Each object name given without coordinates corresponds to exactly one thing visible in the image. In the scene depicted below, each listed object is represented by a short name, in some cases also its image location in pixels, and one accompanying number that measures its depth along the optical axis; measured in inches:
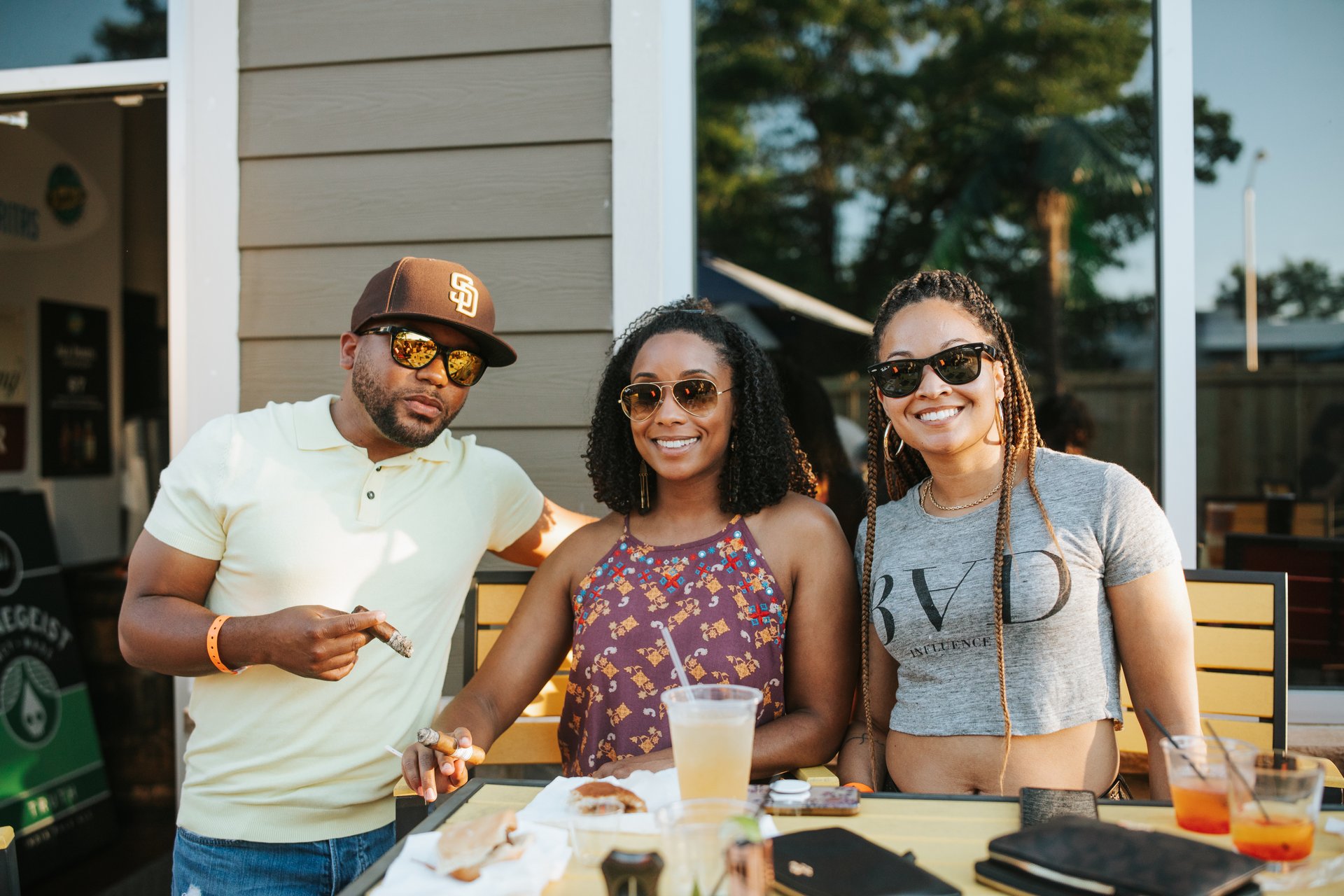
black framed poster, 155.8
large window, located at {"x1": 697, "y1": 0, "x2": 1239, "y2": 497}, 205.0
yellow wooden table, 44.6
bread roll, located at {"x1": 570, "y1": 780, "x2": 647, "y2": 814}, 50.3
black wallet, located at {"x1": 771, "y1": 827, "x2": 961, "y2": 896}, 40.9
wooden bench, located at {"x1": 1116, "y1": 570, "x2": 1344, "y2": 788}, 79.7
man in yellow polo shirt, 72.9
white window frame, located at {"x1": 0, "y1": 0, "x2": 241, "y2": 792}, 103.3
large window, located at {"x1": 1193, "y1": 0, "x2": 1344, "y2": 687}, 115.1
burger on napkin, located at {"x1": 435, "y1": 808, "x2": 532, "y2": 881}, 43.0
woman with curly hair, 73.1
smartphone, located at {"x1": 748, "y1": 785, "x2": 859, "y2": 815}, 51.4
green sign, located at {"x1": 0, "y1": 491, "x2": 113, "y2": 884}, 126.1
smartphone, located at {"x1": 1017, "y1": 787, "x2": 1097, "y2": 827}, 49.8
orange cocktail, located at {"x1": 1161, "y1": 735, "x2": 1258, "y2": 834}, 46.6
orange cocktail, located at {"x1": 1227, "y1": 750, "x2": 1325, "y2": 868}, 43.3
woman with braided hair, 66.6
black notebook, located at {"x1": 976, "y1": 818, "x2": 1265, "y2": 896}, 39.1
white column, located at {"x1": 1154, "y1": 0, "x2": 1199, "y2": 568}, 95.1
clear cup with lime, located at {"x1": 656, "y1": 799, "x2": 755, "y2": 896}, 38.7
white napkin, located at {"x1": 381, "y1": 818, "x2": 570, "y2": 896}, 42.1
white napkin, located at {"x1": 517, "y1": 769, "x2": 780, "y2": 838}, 49.1
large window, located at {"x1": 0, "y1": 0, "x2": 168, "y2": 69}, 108.0
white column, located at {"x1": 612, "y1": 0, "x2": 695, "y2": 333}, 97.1
